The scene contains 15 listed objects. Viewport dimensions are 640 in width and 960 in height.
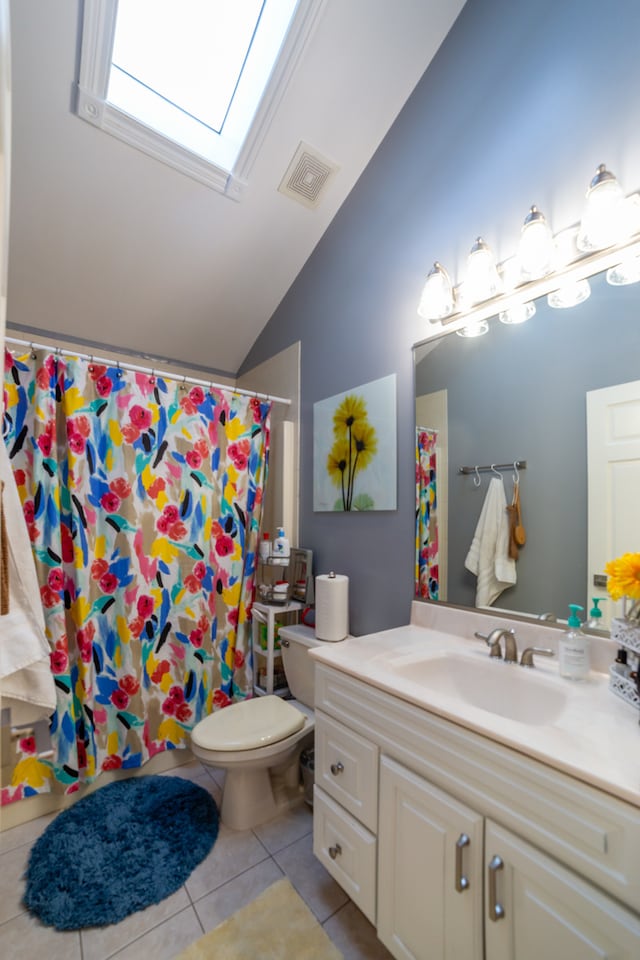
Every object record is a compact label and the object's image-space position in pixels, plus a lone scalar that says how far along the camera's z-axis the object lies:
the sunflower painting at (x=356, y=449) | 1.69
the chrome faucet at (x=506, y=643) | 1.14
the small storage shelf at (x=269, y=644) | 1.94
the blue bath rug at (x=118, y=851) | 1.25
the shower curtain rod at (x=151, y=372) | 1.63
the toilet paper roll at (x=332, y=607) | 1.67
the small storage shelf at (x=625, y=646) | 0.85
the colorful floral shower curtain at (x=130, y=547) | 1.65
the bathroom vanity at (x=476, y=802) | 0.64
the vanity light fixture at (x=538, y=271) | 1.04
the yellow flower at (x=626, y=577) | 0.87
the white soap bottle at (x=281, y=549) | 2.10
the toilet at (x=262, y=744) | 1.45
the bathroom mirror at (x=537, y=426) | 1.08
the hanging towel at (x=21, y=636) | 1.15
